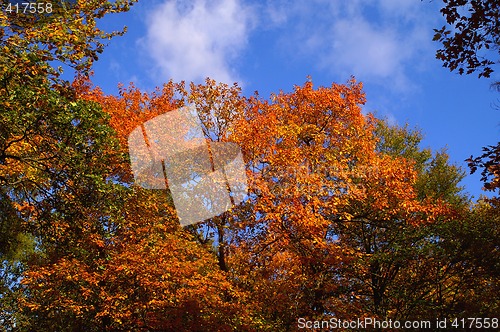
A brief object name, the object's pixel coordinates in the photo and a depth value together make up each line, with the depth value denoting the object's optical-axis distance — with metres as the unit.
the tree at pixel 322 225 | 15.95
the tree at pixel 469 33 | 7.86
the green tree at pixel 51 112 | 8.32
